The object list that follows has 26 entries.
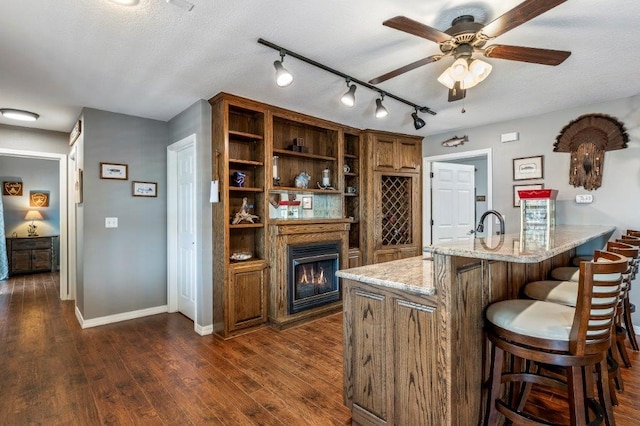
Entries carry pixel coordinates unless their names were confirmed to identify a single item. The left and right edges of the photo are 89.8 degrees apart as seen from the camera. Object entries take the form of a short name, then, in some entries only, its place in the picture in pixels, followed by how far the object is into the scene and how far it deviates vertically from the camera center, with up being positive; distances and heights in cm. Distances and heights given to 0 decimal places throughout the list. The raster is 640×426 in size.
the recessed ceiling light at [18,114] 352 +109
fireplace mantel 347 -58
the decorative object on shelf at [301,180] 403 +36
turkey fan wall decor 343 +71
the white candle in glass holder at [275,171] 378 +45
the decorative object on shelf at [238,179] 353 +34
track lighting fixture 223 +112
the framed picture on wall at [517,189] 395 +24
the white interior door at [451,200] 493 +13
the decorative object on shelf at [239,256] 343 -50
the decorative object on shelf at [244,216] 344 -7
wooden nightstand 624 -86
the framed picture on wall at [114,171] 365 +46
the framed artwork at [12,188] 645 +47
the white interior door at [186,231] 362 -25
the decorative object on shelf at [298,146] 394 +79
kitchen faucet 218 -11
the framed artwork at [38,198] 672 +27
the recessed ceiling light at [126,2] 176 +116
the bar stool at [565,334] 133 -56
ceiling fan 166 +96
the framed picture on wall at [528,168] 390 +49
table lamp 667 -16
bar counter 148 -62
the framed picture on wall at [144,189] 388 +26
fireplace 360 -78
